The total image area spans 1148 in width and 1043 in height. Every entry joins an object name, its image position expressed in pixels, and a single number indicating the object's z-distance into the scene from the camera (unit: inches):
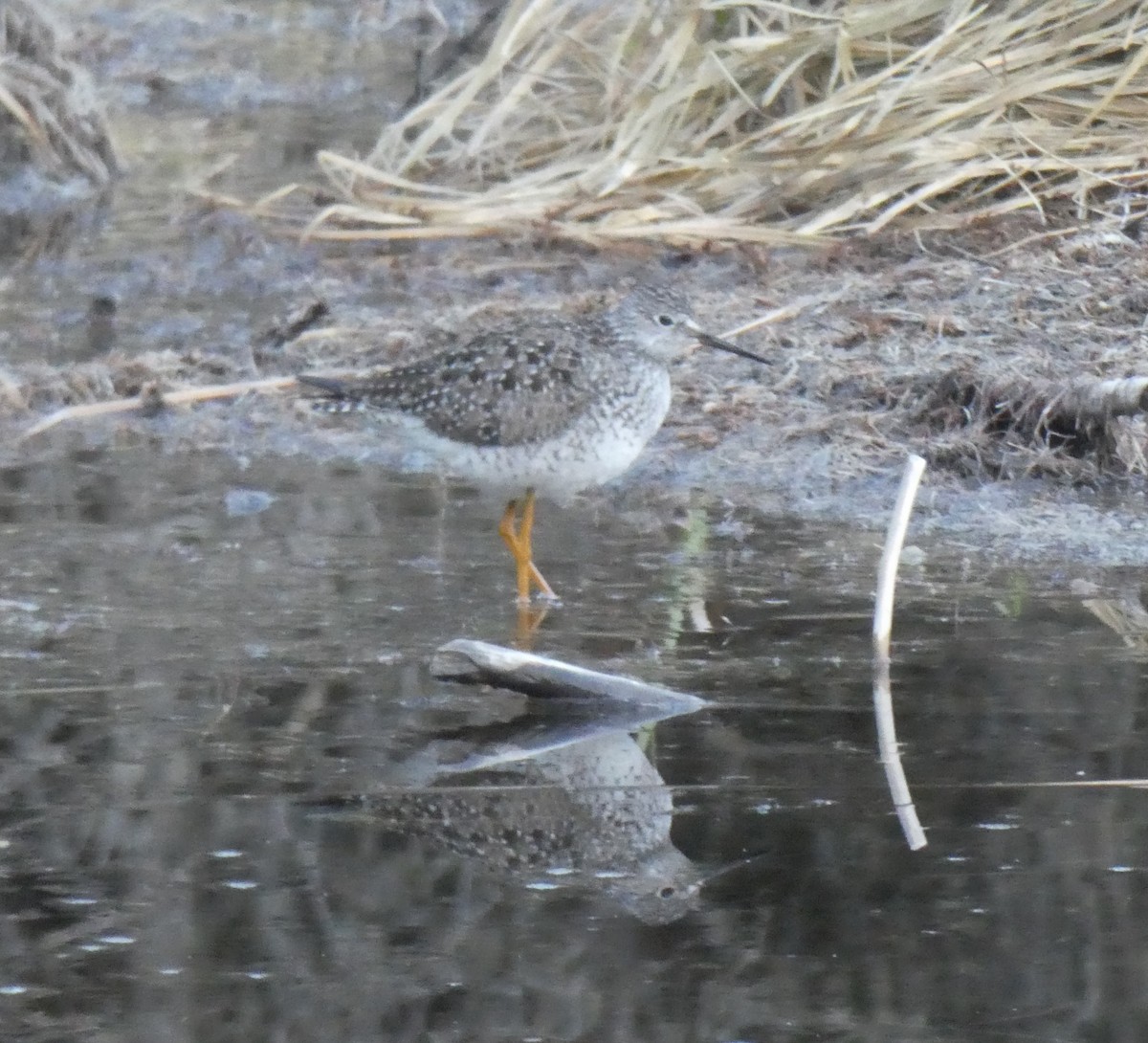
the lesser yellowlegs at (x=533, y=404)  500.7
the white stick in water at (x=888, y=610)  373.1
